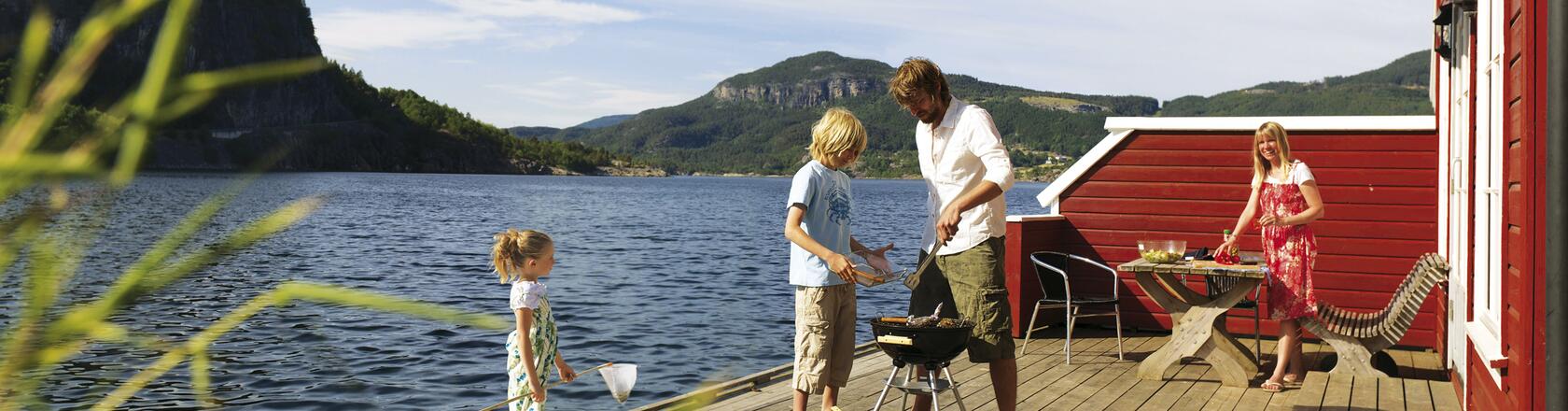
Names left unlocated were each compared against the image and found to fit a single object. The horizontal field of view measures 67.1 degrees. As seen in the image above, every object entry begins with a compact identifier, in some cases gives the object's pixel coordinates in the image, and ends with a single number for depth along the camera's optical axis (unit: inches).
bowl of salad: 213.9
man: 142.6
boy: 138.9
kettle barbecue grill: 134.0
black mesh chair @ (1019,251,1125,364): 242.1
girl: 132.3
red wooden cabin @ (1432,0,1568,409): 99.6
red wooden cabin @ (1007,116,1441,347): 266.2
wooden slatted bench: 205.8
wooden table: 208.5
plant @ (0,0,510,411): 24.8
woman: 200.7
